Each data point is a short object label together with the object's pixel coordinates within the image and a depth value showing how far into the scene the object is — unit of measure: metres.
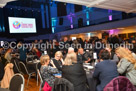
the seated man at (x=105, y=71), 2.29
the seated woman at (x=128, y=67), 2.51
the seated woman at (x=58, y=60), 3.37
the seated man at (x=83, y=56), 4.61
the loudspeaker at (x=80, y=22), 16.85
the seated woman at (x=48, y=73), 2.68
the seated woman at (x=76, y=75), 2.26
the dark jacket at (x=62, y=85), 1.76
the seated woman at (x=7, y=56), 6.00
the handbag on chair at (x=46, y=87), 2.62
